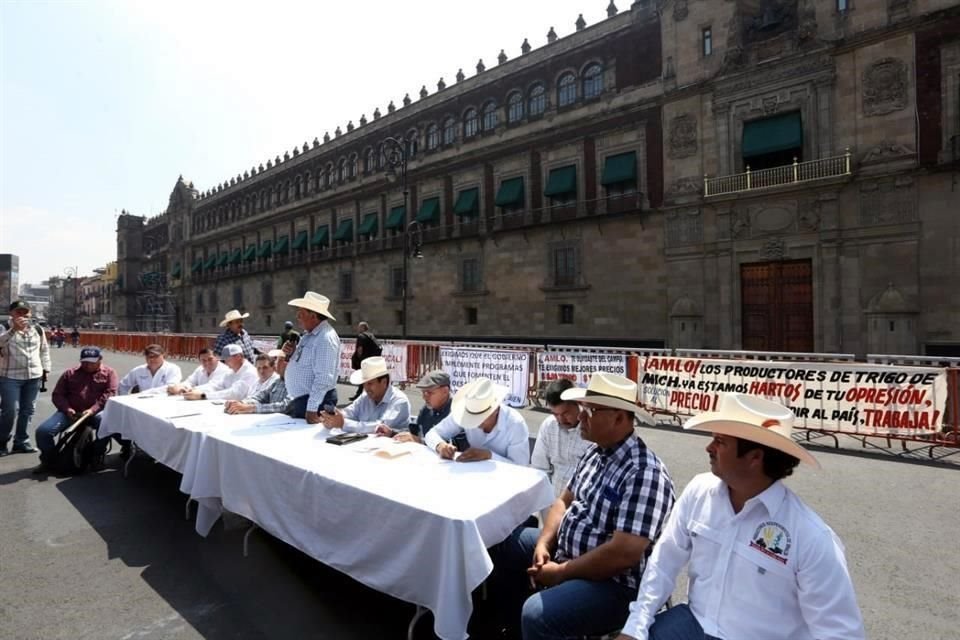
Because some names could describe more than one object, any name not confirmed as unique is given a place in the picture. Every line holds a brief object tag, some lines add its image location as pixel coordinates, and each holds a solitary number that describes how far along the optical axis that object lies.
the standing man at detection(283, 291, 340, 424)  4.96
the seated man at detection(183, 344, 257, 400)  6.50
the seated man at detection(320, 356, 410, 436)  4.56
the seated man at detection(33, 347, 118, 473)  6.18
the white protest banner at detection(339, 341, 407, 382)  14.28
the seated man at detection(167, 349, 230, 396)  6.84
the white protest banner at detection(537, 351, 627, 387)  10.02
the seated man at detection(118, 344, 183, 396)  6.98
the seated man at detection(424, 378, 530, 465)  3.65
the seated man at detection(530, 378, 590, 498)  3.74
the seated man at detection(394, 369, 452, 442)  4.41
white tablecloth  2.56
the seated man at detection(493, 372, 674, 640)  2.30
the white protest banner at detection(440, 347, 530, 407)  11.09
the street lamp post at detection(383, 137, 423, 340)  20.39
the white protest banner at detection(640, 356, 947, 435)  7.13
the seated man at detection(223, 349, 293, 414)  5.30
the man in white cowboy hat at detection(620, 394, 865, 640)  1.78
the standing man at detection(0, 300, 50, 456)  6.96
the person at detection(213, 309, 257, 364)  7.81
